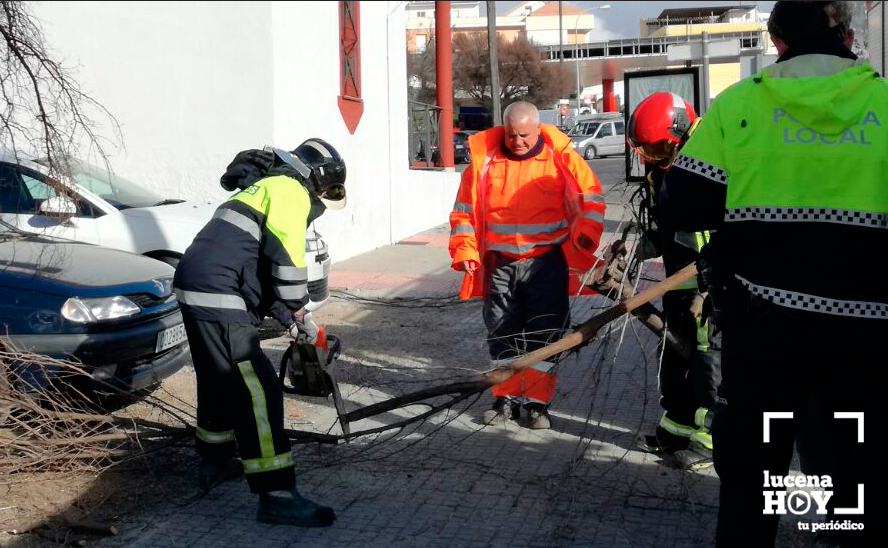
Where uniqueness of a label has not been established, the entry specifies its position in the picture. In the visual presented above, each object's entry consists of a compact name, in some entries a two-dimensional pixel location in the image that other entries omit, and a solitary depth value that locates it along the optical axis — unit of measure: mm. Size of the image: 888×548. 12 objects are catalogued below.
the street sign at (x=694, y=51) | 11031
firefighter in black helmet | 4012
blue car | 4758
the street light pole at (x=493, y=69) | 20703
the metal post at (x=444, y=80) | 17625
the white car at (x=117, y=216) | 6305
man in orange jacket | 5426
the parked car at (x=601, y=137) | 38469
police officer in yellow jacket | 2617
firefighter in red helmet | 4637
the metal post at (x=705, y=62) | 10777
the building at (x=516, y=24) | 50875
